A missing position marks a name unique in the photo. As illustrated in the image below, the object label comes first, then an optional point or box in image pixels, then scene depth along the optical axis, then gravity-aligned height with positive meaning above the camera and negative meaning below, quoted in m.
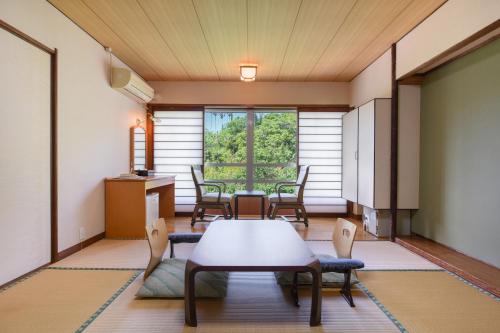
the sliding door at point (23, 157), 2.58 +0.04
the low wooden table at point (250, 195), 5.24 -0.55
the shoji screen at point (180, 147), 6.24 +0.31
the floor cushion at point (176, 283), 2.35 -0.97
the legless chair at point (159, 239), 2.56 -0.70
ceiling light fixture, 4.97 +1.49
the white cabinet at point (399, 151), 4.23 +0.18
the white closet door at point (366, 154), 4.35 +0.13
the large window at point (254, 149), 6.23 +0.29
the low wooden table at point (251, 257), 1.86 -0.61
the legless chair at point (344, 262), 2.24 -0.73
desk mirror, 5.38 +0.25
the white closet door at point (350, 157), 5.04 +0.12
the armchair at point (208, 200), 5.09 -0.61
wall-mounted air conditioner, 4.56 +1.22
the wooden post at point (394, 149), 4.20 +0.20
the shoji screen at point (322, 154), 6.24 +0.19
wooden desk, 4.29 -0.63
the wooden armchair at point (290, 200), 5.11 -0.62
